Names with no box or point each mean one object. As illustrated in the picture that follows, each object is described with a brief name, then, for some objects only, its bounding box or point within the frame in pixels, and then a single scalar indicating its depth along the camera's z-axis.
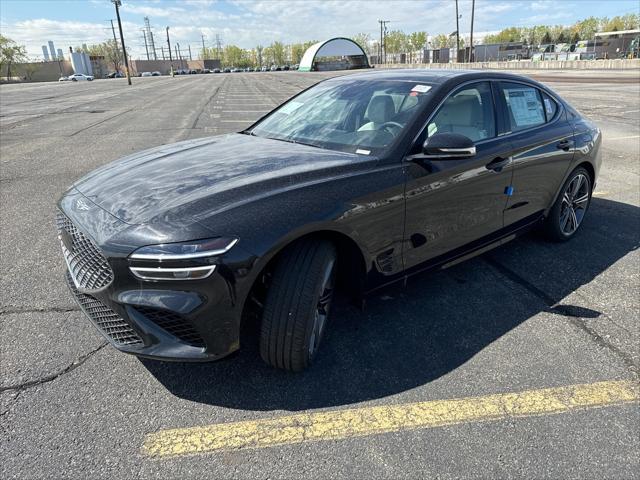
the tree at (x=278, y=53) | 172.88
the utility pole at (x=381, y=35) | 118.84
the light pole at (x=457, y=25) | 72.31
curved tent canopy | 105.94
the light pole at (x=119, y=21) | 44.60
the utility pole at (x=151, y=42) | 157.38
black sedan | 2.13
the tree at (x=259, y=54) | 176.48
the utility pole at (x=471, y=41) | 60.09
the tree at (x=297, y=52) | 165.76
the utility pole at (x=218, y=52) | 177.80
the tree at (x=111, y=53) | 127.69
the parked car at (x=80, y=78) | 80.61
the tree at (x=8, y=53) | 89.19
